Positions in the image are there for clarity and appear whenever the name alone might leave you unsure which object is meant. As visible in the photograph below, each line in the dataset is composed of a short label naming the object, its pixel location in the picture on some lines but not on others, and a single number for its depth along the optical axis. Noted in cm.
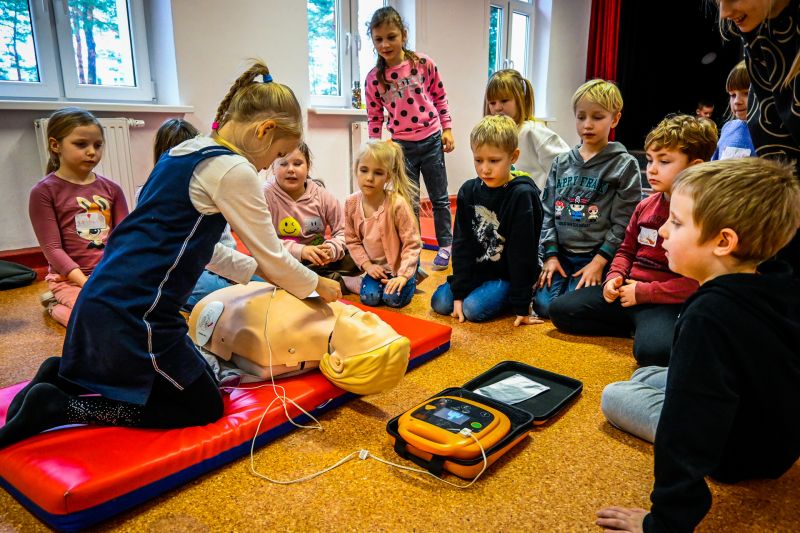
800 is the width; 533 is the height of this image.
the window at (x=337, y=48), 448
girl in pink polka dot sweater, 328
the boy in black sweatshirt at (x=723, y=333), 97
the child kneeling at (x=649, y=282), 194
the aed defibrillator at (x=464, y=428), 127
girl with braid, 125
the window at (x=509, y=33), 616
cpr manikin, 150
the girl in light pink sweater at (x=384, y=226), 261
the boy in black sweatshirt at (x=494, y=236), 231
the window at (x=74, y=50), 308
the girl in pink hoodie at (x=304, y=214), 271
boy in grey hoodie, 239
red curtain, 709
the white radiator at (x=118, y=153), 319
